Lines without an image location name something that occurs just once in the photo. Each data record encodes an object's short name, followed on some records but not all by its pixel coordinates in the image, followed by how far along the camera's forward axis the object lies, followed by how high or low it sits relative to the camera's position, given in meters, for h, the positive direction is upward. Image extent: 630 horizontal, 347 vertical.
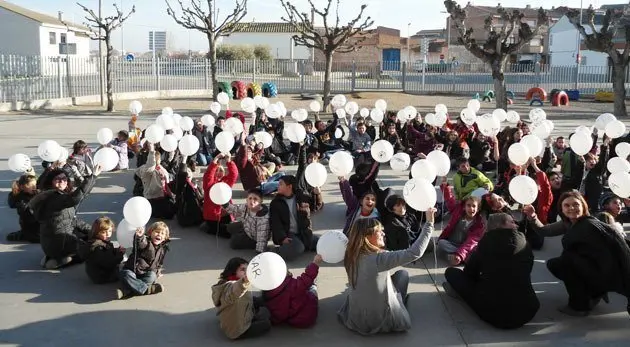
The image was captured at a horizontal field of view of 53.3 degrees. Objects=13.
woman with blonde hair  4.54 -1.36
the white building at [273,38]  64.49 +5.80
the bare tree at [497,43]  21.67 +1.77
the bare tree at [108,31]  22.08 +2.21
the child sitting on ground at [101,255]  5.68 -1.46
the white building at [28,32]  42.78 +4.12
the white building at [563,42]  61.19 +5.27
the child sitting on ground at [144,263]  5.47 -1.50
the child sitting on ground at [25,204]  6.96 -1.25
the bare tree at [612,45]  22.38 +1.84
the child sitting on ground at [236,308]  4.65 -1.61
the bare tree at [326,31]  22.45 +2.30
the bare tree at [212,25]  25.03 +2.79
